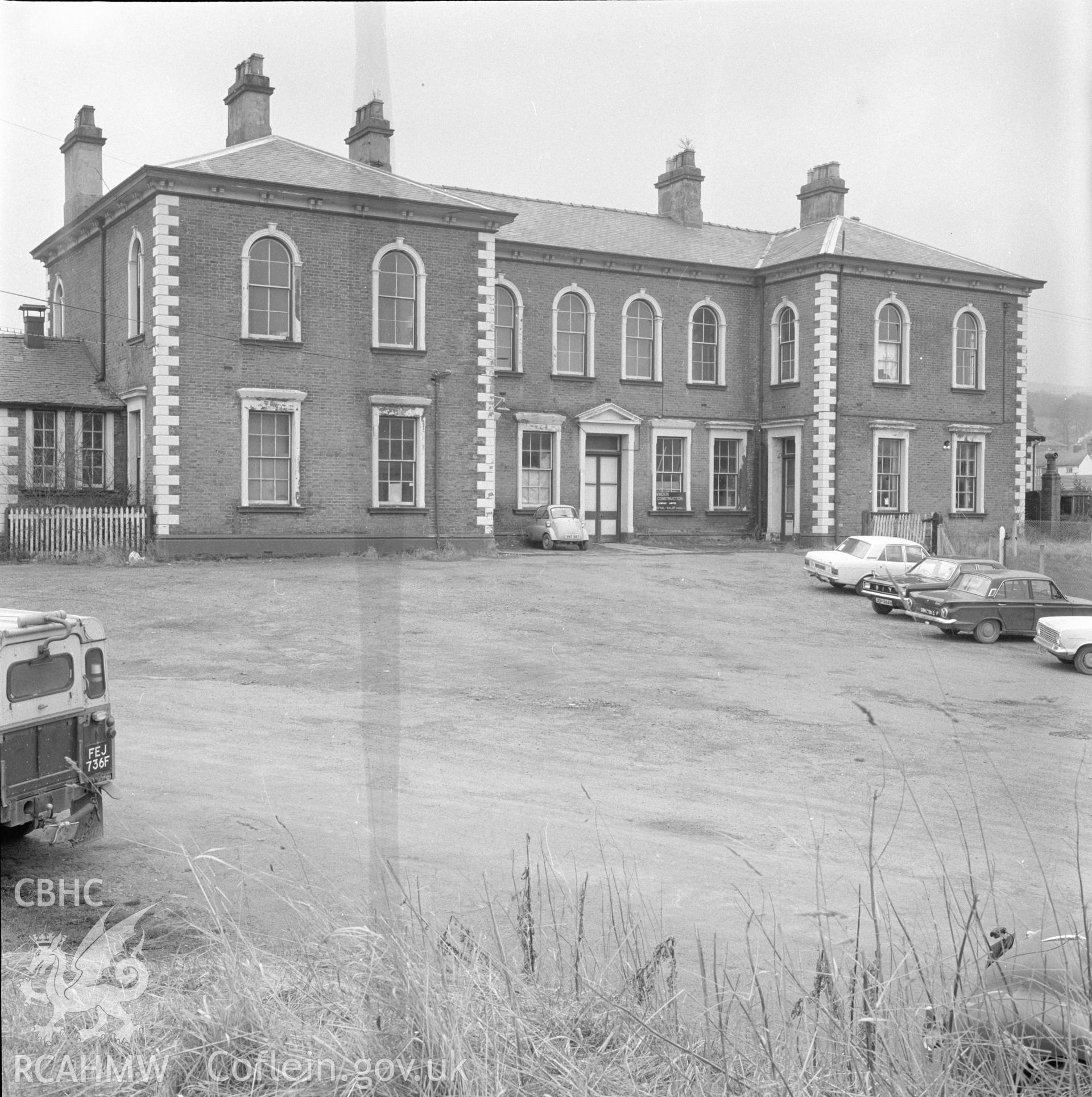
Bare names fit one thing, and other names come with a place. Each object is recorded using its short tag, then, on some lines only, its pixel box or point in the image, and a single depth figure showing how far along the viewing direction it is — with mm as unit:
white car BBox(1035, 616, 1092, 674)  16891
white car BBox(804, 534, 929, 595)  24125
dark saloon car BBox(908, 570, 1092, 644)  19641
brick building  24641
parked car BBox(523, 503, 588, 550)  30594
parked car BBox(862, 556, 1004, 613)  20766
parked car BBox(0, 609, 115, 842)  5625
